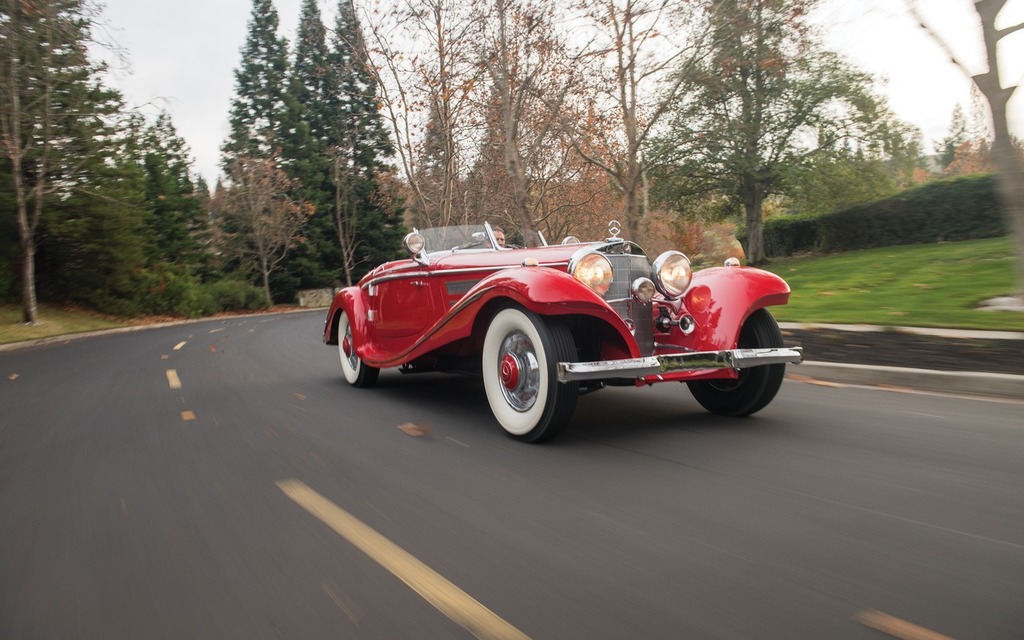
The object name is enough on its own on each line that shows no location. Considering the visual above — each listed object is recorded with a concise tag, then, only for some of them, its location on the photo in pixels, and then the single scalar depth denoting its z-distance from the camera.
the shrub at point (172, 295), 28.41
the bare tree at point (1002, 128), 8.78
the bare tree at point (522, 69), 14.43
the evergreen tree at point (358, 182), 44.06
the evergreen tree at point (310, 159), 42.59
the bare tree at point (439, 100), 17.12
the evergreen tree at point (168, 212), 33.31
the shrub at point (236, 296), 33.94
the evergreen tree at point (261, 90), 45.19
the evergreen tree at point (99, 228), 24.62
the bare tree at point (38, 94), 18.55
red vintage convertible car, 4.11
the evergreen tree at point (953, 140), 73.61
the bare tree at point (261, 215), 38.16
